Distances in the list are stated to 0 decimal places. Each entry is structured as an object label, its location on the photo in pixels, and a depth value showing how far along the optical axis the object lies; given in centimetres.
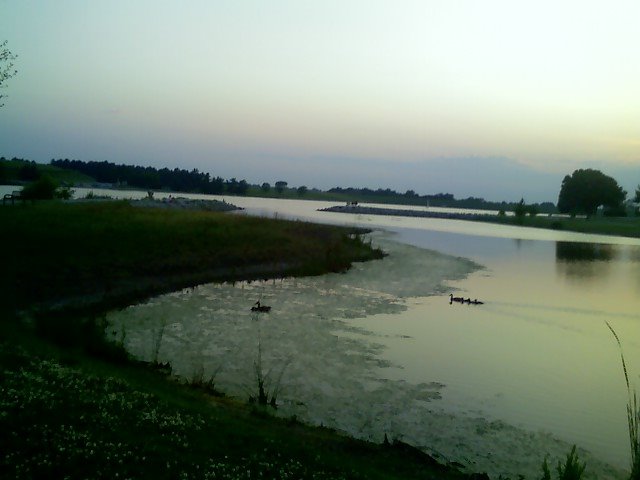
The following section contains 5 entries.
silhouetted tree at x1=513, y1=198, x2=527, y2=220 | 14038
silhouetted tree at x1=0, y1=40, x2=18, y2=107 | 2858
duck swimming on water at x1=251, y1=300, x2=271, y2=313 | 2480
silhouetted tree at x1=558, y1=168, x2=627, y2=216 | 13250
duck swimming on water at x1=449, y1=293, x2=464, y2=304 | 2953
